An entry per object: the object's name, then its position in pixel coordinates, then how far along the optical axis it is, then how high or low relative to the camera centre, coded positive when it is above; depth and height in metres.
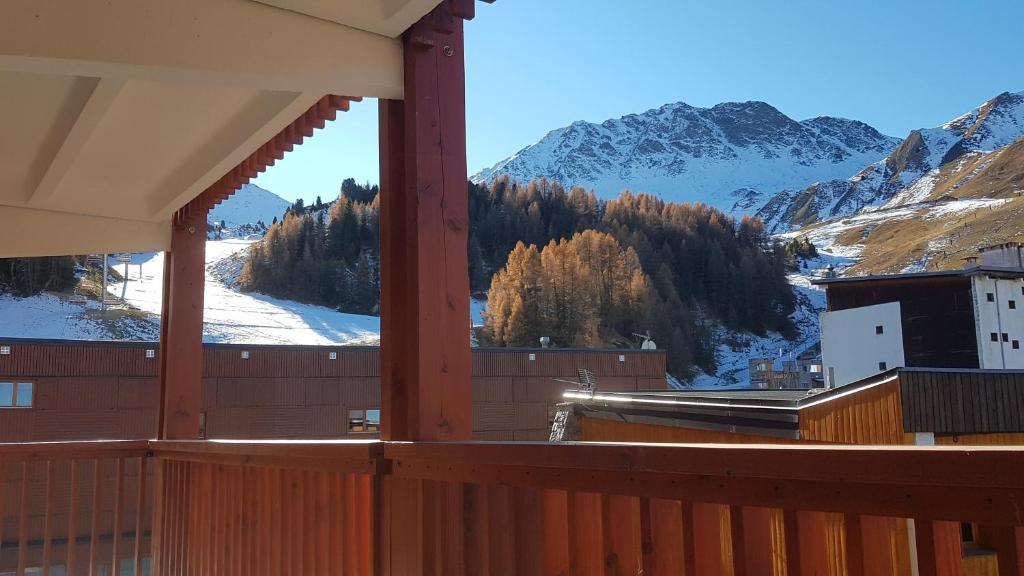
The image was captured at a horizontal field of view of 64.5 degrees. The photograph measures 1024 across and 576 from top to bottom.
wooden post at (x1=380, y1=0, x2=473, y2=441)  2.35 +0.34
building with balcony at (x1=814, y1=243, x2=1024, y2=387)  29.08 +1.07
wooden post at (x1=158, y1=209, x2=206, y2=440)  4.98 +0.24
